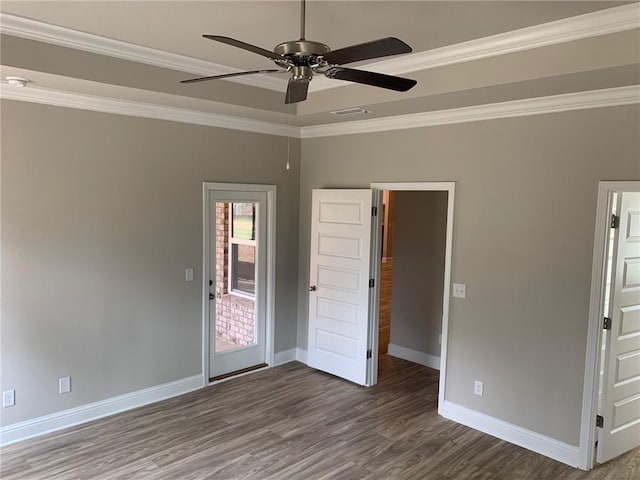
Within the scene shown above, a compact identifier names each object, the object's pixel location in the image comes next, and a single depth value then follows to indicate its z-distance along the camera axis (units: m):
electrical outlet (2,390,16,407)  3.51
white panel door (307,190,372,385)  4.71
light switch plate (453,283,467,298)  4.00
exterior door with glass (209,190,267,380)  4.77
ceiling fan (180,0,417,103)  1.87
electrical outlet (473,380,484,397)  3.93
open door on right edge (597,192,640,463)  3.29
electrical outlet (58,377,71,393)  3.76
